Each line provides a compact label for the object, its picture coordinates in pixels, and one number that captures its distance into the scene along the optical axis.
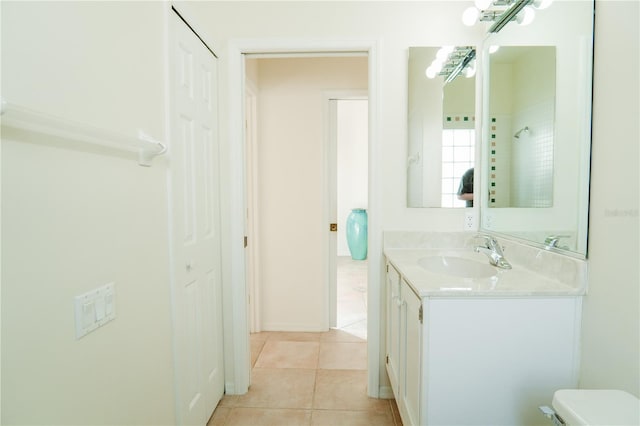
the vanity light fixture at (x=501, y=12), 1.50
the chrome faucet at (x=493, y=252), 1.55
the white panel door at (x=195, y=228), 1.42
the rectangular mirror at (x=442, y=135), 1.94
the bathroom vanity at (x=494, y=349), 1.17
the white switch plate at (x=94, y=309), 0.87
